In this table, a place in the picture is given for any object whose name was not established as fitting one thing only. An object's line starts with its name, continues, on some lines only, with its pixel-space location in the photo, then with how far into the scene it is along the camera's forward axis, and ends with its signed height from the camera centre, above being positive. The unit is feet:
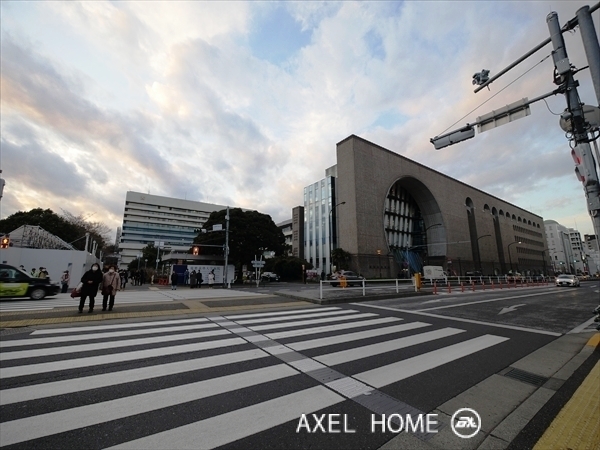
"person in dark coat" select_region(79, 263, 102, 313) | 27.37 -1.13
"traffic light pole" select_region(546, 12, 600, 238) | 18.16 +11.12
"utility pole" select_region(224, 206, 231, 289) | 85.27 -1.68
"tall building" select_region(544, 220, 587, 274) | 317.22 +34.26
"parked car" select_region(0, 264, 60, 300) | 41.47 -1.77
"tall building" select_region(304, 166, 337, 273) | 152.87 +31.09
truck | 109.81 +0.58
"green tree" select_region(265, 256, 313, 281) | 145.79 +3.68
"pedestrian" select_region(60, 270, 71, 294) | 60.58 -1.92
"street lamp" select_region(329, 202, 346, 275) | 151.13 +24.95
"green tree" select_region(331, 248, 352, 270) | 126.82 +6.86
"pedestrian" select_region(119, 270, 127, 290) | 79.46 -0.94
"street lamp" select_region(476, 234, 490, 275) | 196.95 +14.22
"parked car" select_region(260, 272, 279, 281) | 144.97 -1.30
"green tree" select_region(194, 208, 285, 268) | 115.34 +16.52
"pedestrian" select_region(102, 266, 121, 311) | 29.04 -1.20
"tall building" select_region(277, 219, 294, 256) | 224.74 +39.41
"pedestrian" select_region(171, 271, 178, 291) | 69.41 -1.34
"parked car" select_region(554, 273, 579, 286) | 89.70 -2.34
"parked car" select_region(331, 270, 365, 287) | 81.89 -1.05
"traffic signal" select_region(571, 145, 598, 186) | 18.20 +7.44
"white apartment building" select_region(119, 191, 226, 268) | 272.31 +57.27
